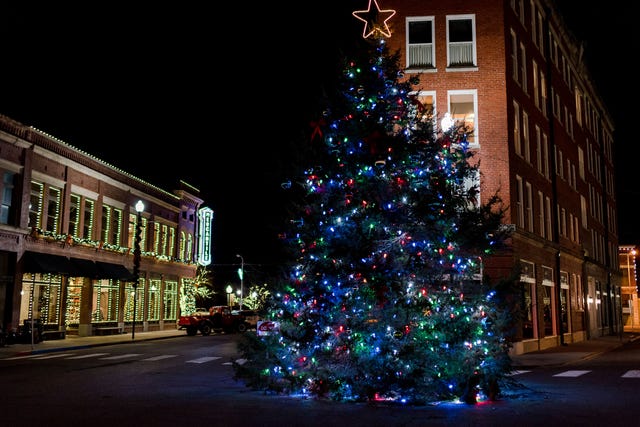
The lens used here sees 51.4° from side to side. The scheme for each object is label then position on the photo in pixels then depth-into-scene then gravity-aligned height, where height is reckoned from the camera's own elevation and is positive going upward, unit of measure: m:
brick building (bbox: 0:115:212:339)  30.36 +3.80
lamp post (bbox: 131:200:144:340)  35.35 +3.38
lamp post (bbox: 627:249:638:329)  76.59 +2.63
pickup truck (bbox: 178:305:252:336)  42.50 -0.61
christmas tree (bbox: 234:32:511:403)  12.11 +0.89
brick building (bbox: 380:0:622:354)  27.70 +9.22
